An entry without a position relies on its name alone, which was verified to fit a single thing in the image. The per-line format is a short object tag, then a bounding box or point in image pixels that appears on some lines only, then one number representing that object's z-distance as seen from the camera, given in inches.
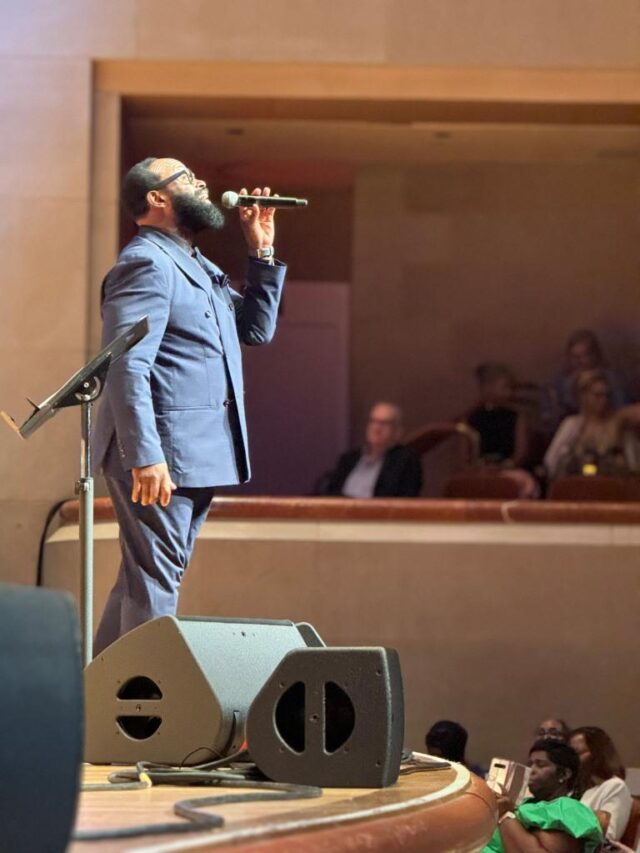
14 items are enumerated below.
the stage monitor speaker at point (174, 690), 230.1
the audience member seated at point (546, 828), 324.3
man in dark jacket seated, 534.7
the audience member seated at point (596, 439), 572.2
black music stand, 259.1
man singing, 280.7
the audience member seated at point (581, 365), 655.3
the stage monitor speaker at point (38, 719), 138.9
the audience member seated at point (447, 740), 399.4
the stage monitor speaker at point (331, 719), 212.8
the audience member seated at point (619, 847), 338.7
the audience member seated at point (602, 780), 362.0
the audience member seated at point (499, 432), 641.8
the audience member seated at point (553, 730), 398.5
